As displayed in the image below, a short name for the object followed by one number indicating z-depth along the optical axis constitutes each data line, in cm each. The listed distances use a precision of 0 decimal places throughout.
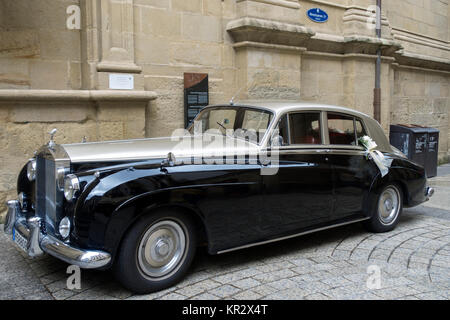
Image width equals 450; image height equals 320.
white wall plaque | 617
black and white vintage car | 329
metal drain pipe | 976
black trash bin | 926
